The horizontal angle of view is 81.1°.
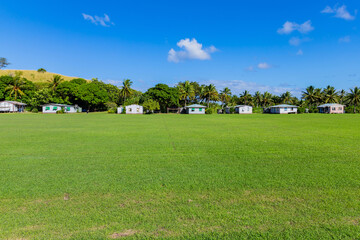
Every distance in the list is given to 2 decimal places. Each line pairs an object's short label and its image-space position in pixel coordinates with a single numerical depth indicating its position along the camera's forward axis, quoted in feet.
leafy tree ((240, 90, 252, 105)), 256.15
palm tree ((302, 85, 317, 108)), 228.63
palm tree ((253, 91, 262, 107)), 257.05
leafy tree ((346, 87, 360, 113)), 215.51
